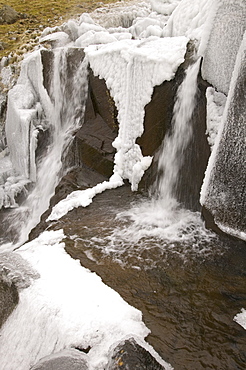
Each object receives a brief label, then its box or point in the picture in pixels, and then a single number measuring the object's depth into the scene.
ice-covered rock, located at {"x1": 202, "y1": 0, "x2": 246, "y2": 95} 4.60
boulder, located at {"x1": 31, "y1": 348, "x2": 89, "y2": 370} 2.83
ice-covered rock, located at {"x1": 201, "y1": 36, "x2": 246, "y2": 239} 3.89
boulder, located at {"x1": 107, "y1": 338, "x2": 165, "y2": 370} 2.64
